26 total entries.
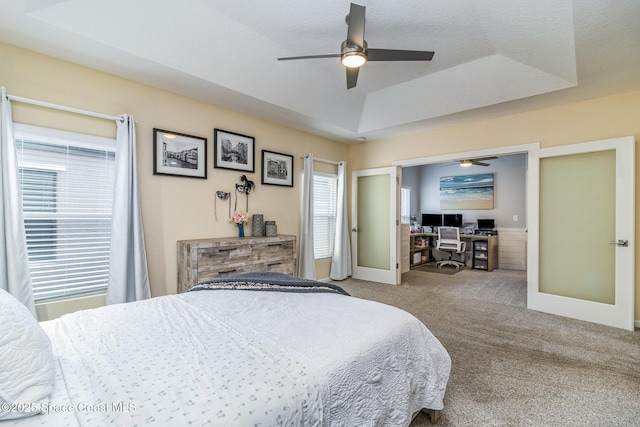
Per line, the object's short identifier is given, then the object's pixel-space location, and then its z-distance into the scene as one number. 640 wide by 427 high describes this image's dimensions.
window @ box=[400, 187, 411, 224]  8.25
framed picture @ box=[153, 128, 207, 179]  3.19
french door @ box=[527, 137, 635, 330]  3.16
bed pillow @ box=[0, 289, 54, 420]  0.85
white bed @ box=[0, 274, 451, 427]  0.90
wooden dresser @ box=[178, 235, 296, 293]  3.07
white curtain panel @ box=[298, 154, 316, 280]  4.59
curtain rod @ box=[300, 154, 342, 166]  4.95
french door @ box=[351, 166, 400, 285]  5.09
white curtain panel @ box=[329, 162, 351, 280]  5.24
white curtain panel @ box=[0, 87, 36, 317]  2.27
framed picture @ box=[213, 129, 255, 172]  3.68
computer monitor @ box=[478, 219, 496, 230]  7.07
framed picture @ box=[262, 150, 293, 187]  4.22
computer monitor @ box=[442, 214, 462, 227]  7.51
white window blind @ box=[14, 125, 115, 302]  2.52
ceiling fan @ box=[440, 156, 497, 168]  6.43
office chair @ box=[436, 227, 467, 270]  6.75
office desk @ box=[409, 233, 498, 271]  6.47
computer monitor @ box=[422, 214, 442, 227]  7.82
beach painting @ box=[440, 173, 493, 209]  7.30
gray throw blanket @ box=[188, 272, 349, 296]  2.19
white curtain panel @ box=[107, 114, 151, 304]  2.76
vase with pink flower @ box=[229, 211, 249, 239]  3.77
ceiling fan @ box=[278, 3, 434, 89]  2.08
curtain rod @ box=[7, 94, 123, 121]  2.38
